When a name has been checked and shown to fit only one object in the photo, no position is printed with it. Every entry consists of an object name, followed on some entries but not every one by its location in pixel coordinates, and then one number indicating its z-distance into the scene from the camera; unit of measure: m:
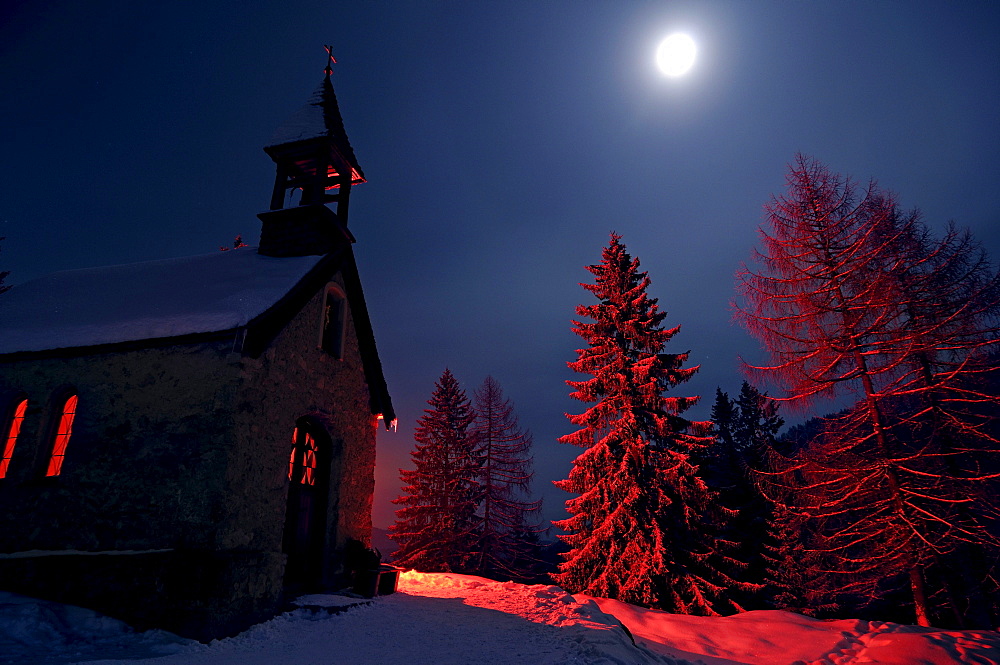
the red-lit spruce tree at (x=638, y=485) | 13.42
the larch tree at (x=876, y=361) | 9.41
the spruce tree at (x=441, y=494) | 23.80
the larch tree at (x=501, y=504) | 23.62
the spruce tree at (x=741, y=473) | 21.29
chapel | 6.93
